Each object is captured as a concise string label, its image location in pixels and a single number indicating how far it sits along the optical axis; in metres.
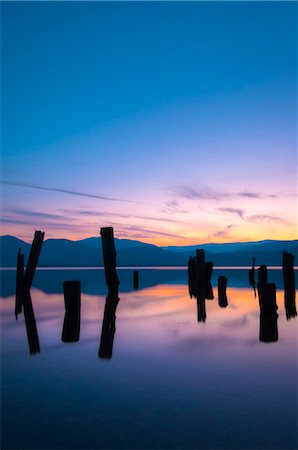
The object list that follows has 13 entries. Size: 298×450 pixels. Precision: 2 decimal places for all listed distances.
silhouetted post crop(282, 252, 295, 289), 19.62
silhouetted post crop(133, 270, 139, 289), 32.31
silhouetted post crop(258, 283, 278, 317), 10.29
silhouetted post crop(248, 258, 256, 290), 34.70
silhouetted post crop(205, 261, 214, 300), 24.45
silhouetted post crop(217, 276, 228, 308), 19.41
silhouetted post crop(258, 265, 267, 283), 22.19
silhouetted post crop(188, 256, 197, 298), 27.09
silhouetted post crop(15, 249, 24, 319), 20.14
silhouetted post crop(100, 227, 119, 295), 17.58
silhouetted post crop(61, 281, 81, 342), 11.33
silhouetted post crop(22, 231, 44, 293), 19.00
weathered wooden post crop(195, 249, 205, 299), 19.12
